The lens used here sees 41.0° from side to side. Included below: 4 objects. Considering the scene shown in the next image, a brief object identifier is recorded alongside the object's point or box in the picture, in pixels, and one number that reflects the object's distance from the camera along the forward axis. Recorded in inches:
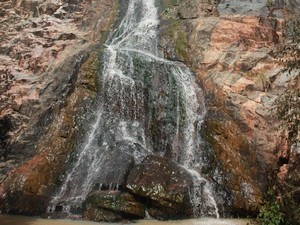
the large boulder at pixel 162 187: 578.9
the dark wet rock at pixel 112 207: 561.9
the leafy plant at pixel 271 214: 514.6
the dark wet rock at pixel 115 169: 616.7
